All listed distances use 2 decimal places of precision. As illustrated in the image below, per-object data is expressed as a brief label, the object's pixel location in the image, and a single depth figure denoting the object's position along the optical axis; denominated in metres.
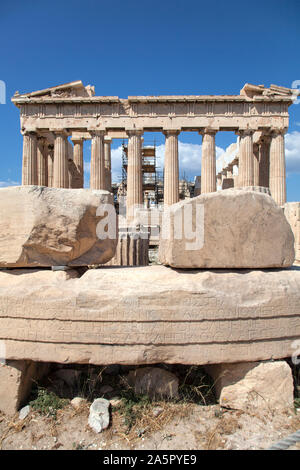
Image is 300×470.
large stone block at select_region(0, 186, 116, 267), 2.39
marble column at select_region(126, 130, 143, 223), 15.94
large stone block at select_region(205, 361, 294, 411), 2.26
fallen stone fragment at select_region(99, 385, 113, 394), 2.54
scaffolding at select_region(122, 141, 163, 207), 23.48
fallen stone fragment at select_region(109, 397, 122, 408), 2.34
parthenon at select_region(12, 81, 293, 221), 15.71
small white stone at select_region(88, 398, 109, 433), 2.10
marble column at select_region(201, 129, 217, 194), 15.88
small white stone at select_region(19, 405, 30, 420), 2.27
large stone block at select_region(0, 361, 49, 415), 2.34
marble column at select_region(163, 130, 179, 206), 15.77
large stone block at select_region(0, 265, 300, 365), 2.23
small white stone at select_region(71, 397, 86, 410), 2.35
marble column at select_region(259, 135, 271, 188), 18.03
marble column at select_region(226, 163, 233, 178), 23.84
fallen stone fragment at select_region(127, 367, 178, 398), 2.44
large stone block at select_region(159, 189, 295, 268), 2.34
